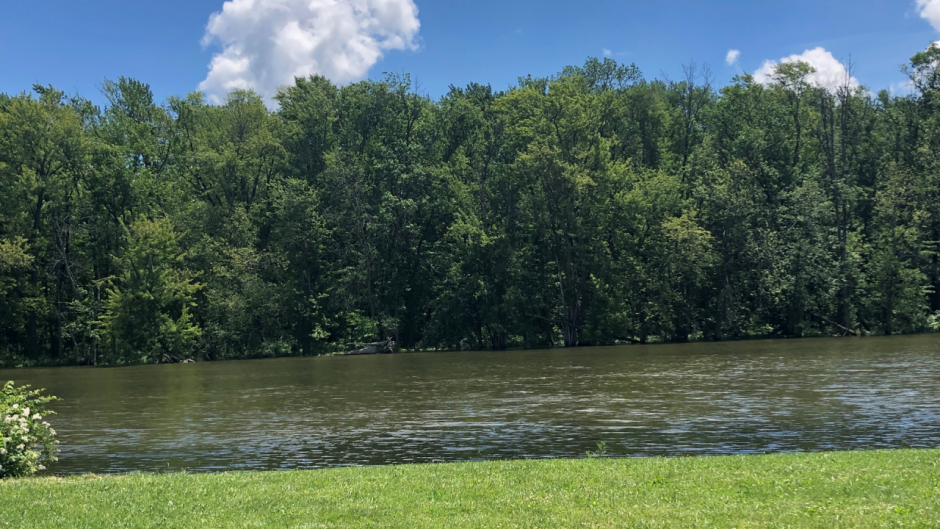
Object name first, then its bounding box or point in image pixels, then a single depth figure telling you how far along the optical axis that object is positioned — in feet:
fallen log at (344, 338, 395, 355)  206.08
